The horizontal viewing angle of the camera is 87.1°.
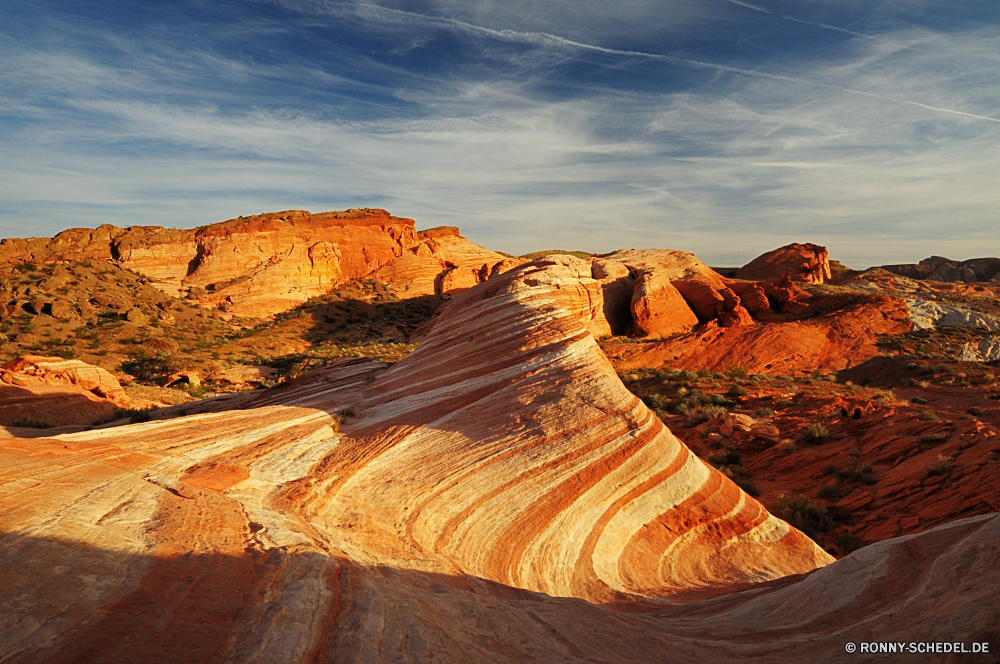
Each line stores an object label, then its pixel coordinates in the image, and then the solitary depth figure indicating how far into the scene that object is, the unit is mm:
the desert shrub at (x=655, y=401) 19609
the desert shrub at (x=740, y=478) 13586
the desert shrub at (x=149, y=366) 25223
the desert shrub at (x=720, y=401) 19547
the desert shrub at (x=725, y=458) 15314
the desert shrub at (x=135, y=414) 12695
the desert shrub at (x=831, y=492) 12648
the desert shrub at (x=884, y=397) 18341
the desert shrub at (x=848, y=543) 10609
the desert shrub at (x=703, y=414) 17906
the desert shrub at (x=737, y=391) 20641
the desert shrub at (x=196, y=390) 22347
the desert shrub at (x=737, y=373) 25703
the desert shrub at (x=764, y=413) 17828
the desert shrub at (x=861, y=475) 12870
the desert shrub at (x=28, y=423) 11406
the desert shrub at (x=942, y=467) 11938
